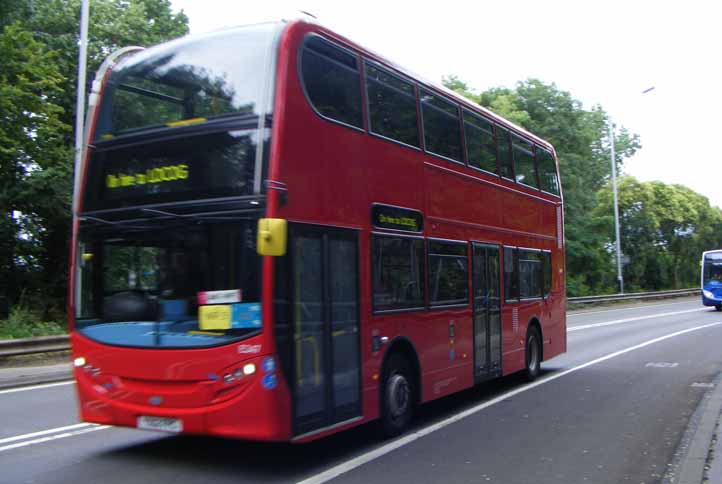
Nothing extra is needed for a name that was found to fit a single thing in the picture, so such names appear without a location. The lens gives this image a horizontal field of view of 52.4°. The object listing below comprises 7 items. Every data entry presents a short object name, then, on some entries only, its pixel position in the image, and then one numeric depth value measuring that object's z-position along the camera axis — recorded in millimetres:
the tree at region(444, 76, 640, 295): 40781
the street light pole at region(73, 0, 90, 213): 17359
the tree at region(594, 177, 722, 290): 52375
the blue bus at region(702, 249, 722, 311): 37875
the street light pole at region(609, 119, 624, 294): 42750
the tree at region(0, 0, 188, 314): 20422
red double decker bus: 6348
